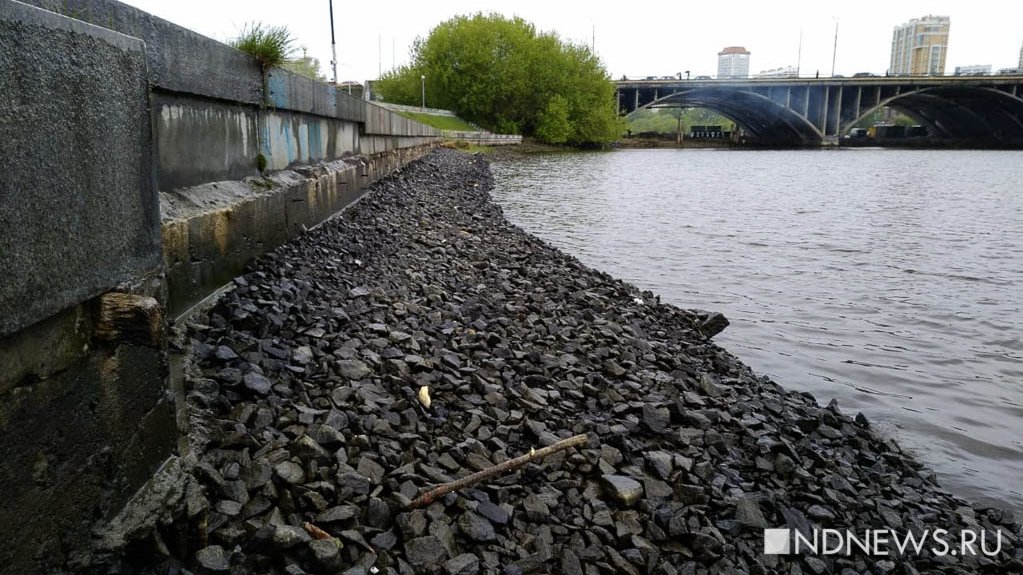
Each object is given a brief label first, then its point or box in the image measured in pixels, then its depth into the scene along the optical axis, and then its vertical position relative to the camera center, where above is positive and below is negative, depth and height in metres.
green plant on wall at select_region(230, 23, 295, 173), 5.93 +0.93
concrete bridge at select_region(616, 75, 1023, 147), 80.25 +8.52
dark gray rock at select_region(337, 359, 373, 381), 4.16 -1.22
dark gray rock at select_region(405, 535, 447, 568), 2.78 -1.53
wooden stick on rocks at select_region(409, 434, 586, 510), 3.11 -1.46
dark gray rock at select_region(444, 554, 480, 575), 2.78 -1.57
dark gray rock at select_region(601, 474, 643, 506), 3.43 -1.57
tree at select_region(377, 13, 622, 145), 69.19 +8.26
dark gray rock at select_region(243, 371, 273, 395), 3.62 -1.14
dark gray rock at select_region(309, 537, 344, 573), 2.62 -1.44
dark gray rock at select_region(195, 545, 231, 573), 2.48 -1.40
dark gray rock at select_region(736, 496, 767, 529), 3.49 -1.69
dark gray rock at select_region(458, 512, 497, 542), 2.99 -1.53
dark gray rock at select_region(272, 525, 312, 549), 2.63 -1.39
